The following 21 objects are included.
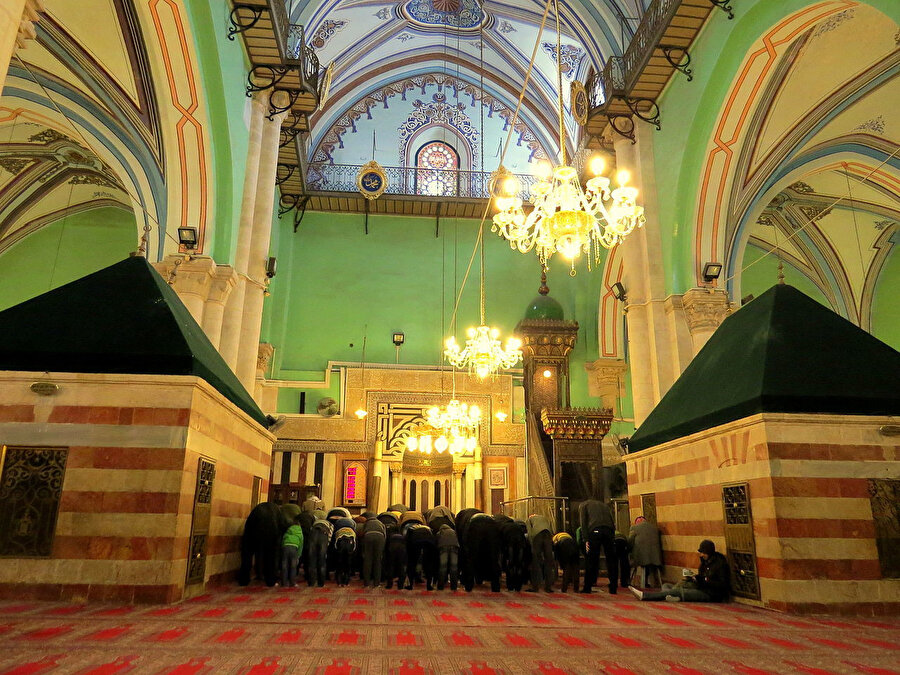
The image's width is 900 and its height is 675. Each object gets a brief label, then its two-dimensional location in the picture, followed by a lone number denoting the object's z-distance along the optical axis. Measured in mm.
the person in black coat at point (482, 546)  6055
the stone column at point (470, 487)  13164
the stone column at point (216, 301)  8438
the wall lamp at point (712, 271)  9164
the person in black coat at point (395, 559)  5910
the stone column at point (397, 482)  13023
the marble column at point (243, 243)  8875
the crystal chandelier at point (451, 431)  10906
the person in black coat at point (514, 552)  5984
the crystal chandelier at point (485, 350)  10141
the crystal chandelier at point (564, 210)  6000
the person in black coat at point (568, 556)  6062
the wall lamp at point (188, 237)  8195
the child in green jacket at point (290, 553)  5699
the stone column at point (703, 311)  8961
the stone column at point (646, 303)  9367
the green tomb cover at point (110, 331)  4512
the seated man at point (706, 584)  4926
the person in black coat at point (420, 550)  5940
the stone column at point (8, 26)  3107
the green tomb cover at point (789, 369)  4684
